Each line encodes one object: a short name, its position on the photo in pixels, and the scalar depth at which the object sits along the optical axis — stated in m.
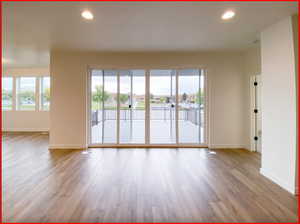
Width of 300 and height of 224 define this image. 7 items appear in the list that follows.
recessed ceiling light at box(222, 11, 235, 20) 2.78
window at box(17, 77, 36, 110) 8.05
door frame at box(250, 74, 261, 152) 4.78
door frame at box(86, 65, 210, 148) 5.24
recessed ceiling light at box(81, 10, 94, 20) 2.78
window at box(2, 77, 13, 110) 8.05
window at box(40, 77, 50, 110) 8.06
